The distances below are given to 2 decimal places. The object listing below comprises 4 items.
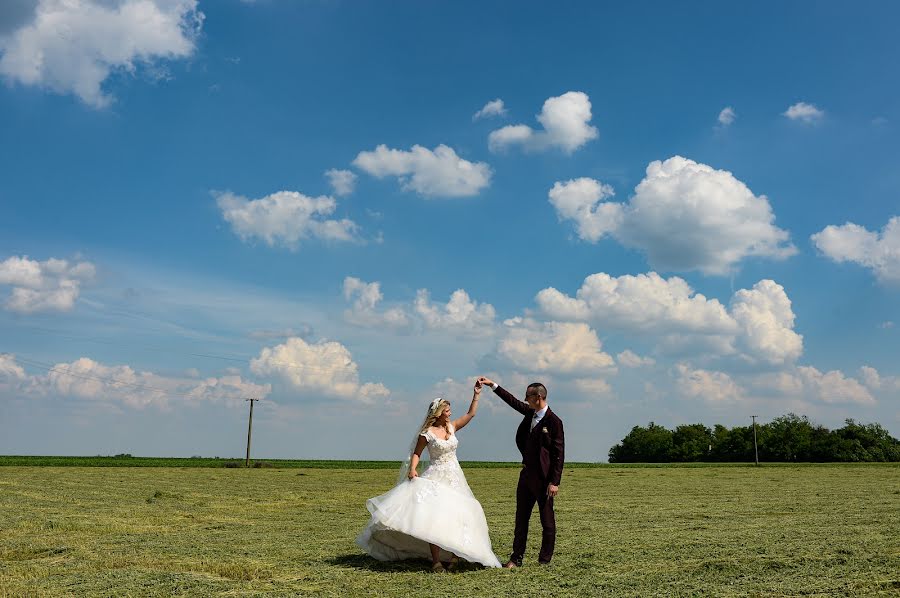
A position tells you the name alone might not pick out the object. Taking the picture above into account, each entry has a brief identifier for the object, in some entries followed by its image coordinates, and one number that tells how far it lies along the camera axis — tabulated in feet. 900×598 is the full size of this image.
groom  34.04
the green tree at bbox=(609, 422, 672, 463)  463.83
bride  33.09
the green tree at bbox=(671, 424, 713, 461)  437.17
